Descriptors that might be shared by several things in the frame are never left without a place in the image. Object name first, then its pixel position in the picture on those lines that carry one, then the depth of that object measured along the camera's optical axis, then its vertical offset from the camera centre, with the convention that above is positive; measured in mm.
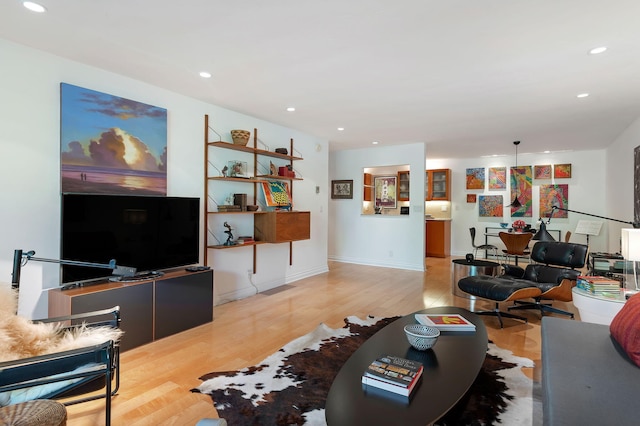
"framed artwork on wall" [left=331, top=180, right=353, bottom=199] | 7219 +527
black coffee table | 1338 -792
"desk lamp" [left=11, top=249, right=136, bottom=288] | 1795 -297
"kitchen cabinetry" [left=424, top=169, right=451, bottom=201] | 8555 +757
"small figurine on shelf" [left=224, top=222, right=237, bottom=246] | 4098 -301
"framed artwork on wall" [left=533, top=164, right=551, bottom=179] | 7617 +979
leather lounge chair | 3410 -726
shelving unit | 3947 +415
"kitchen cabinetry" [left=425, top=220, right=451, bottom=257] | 8172 -577
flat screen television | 2670 -180
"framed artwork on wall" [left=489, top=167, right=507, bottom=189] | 8047 +889
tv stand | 2576 -769
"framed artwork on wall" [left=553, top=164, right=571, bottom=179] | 7434 +979
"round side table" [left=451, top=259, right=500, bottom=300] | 4364 -716
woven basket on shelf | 4121 +931
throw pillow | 1612 -576
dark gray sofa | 1254 -722
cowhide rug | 1906 -1138
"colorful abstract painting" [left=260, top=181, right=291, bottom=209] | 4652 +272
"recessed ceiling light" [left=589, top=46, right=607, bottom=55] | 2516 +1244
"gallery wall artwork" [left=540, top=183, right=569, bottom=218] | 7480 +381
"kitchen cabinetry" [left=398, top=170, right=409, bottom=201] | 8134 +673
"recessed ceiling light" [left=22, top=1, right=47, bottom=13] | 2045 +1255
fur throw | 1630 -664
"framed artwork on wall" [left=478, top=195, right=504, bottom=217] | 8117 +209
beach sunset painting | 2832 +617
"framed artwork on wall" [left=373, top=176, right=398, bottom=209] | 8055 +543
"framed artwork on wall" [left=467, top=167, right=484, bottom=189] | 8297 +897
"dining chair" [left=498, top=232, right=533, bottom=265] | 5988 -473
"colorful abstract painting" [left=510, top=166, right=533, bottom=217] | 7797 +620
